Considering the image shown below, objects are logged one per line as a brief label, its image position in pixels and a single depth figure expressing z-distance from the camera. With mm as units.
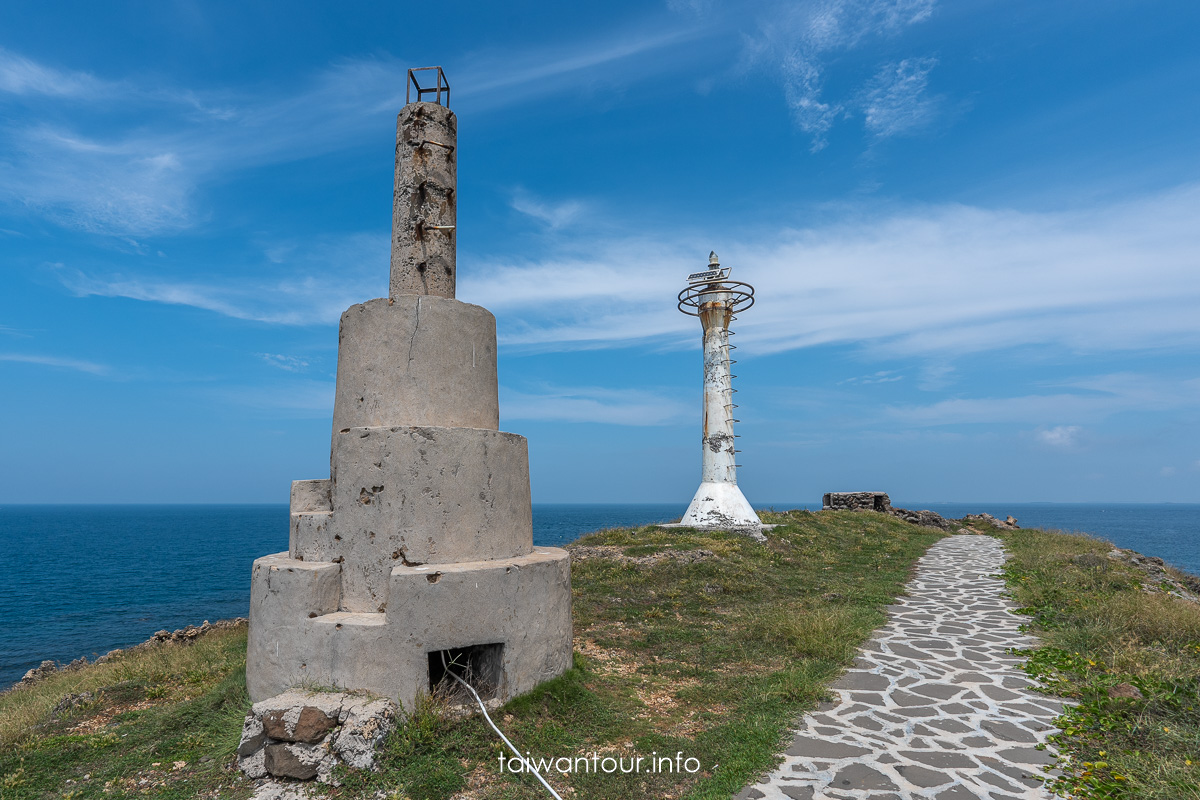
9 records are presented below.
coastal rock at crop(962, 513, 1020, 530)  28128
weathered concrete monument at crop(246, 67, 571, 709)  5305
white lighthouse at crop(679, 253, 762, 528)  18562
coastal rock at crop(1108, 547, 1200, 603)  12391
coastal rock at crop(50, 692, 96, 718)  6777
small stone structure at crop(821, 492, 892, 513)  31125
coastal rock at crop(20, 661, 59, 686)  12058
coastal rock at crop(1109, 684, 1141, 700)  5797
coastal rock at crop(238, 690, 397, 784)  4711
